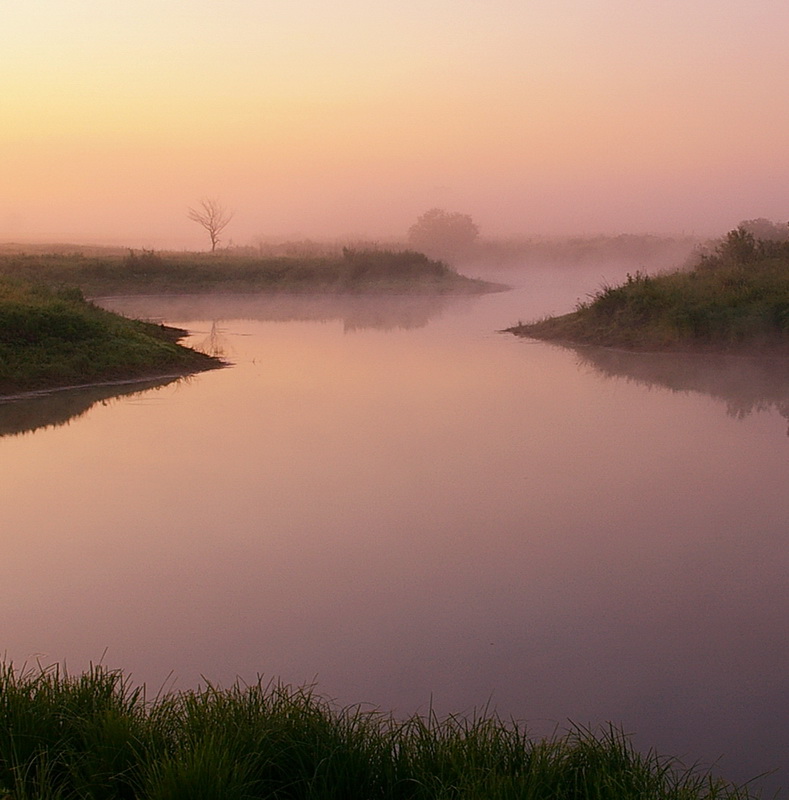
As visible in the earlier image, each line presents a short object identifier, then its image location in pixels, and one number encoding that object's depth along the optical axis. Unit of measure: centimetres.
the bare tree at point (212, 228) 7269
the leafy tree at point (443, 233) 8325
